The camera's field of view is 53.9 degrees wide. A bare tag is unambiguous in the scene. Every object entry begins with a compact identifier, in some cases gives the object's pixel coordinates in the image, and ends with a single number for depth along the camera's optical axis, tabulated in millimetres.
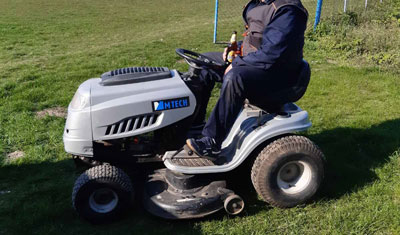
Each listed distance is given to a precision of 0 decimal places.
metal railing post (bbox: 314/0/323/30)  9688
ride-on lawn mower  3176
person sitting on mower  3143
